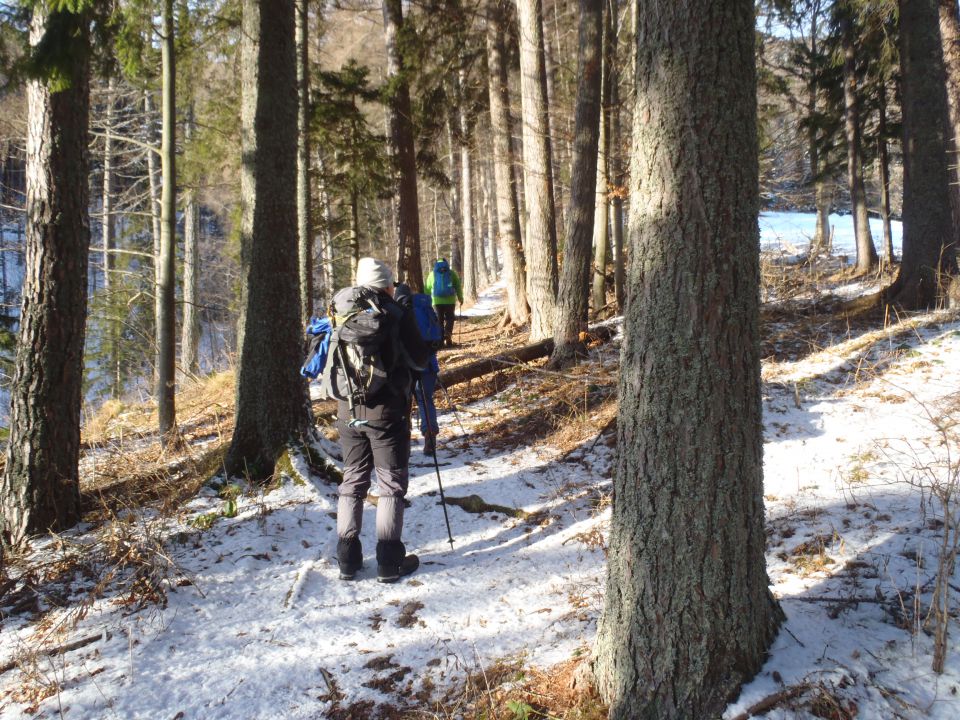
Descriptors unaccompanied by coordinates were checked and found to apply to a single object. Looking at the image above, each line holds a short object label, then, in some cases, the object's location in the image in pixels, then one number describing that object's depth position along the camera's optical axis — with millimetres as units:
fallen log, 8039
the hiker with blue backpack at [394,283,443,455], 5273
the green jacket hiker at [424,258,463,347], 11117
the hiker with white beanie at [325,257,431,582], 4027
